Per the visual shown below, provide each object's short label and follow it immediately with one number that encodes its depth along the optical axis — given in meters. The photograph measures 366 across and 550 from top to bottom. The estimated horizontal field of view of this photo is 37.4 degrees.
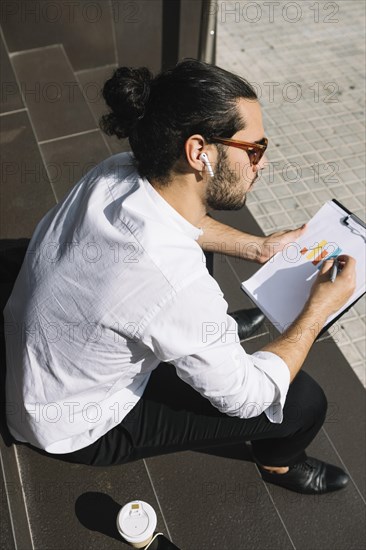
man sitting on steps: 1.35
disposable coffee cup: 1.80
